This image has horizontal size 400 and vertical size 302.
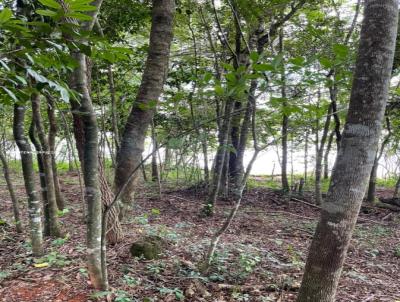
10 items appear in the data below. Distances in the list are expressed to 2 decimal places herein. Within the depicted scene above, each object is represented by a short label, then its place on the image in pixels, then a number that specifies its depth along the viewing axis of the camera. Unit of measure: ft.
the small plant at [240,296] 9.77
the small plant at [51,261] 10.61
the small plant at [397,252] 15.79
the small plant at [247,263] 11.58
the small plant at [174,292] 9.45
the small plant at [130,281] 9.86
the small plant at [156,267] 10.99
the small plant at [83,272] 10.08
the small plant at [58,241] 12.43
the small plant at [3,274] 9.68
